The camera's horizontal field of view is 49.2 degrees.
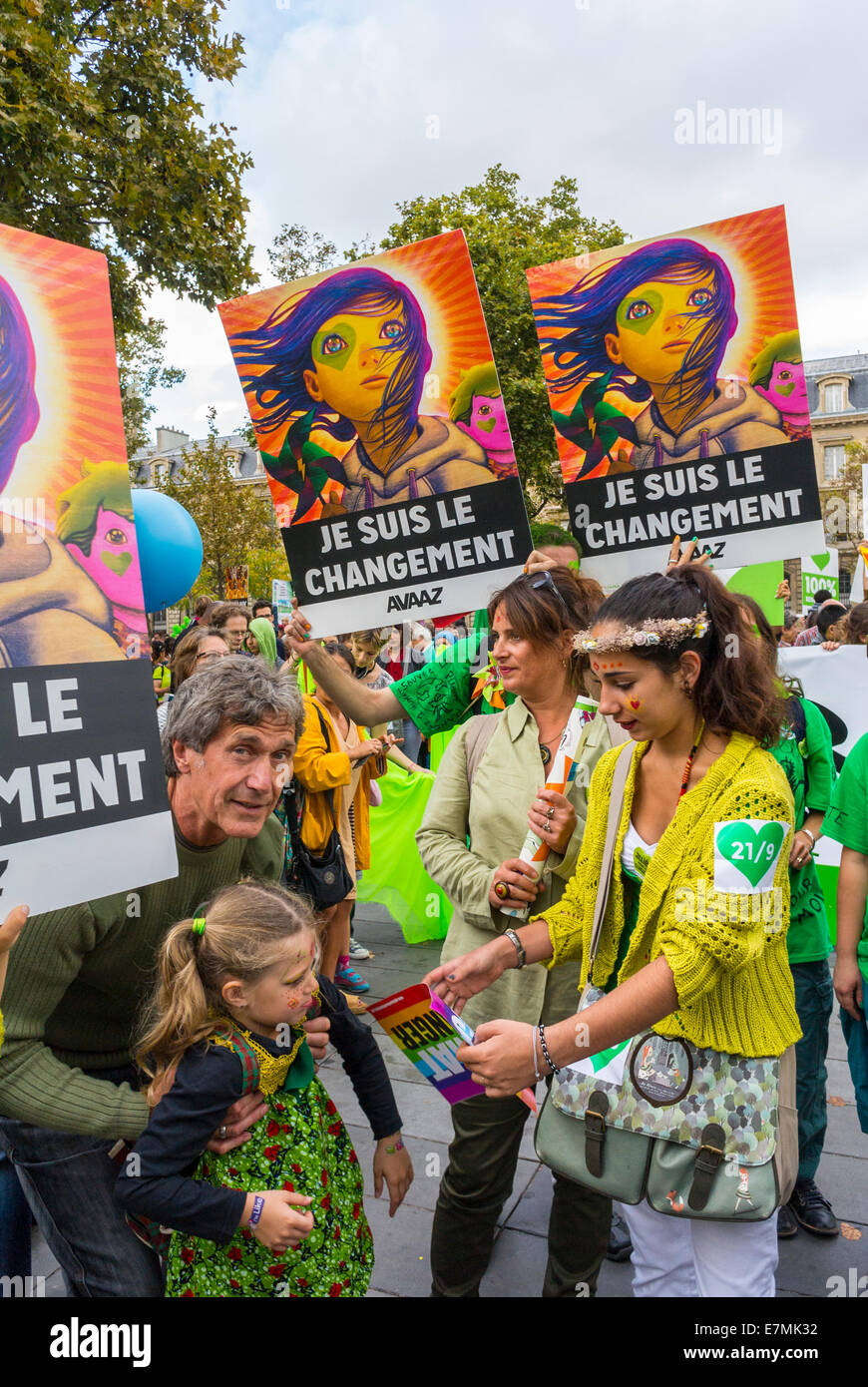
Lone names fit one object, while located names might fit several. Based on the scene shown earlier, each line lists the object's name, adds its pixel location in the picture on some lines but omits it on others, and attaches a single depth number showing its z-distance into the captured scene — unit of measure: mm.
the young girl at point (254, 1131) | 1812
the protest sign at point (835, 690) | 5070
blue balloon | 4832
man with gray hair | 1859
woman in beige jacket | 2428
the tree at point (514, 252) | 18297
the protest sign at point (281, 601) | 7888
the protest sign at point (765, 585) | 4715
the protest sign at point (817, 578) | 8969
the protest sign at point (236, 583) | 13633
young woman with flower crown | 1747
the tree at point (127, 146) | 6867
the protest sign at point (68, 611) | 1626
